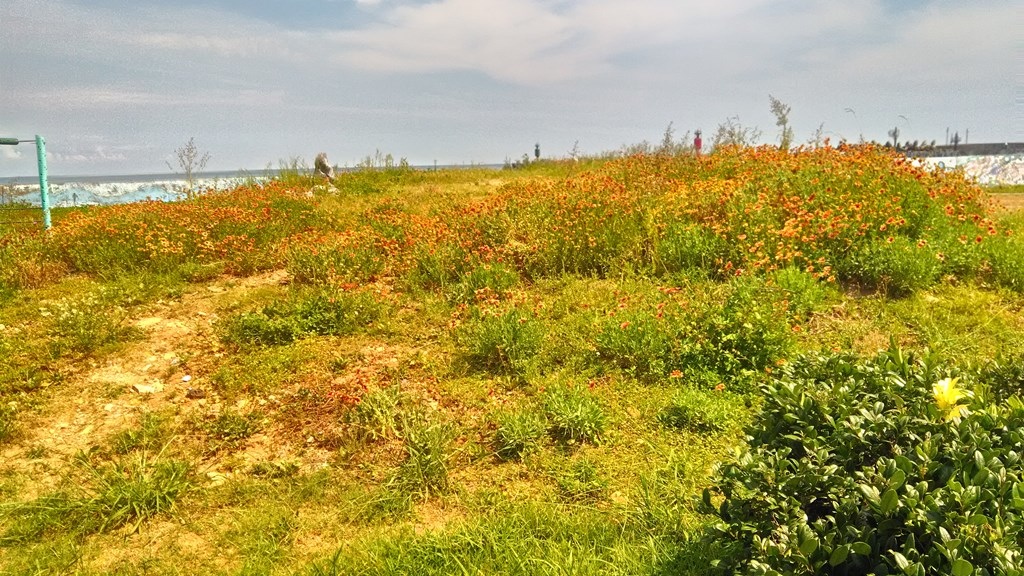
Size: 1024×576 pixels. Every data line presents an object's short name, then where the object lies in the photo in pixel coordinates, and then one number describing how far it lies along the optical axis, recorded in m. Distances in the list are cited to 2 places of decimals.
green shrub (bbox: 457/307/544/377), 4.53
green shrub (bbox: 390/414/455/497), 3.21
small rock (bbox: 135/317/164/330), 5.54
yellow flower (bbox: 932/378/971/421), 1.75
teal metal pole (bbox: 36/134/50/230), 8.77
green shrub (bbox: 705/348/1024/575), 1.46
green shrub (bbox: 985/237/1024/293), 5.46
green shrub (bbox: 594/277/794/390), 4.16
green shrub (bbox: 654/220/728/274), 5.99
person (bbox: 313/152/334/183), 15.33
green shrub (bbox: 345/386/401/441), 3.66
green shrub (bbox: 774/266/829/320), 4.84
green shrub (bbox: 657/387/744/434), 3.59
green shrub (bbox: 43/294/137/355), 4.95
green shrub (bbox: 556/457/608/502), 3.08
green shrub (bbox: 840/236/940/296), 5.32
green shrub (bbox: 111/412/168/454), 3.66
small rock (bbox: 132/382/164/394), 4.36
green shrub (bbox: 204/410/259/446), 3.78
